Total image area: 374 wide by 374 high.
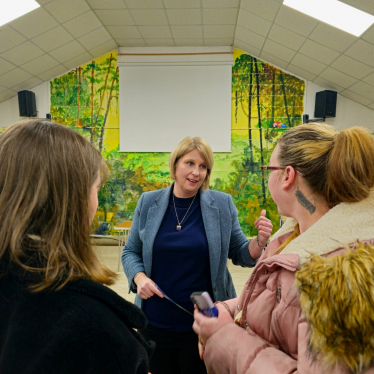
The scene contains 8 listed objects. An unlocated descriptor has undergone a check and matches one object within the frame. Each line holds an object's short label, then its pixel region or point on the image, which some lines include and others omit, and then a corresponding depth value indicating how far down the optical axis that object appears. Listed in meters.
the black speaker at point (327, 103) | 5.73
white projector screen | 6.18
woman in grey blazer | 1.48
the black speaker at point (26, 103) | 6.20
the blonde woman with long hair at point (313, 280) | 0.63
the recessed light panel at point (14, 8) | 4.19
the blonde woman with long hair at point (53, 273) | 0.61
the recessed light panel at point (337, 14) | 3.73
